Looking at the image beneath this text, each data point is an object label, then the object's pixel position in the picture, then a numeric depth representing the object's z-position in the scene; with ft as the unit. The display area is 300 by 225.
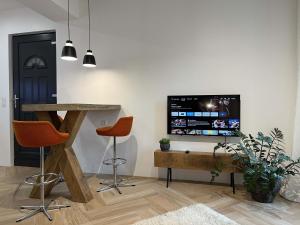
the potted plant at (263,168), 8.90
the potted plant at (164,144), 11.30
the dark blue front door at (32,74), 14.40
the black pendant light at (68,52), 9.98
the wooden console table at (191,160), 10.24
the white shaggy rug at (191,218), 7.44
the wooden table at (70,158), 9.03
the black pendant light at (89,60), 11.34
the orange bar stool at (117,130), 10.21
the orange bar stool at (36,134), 7.44
